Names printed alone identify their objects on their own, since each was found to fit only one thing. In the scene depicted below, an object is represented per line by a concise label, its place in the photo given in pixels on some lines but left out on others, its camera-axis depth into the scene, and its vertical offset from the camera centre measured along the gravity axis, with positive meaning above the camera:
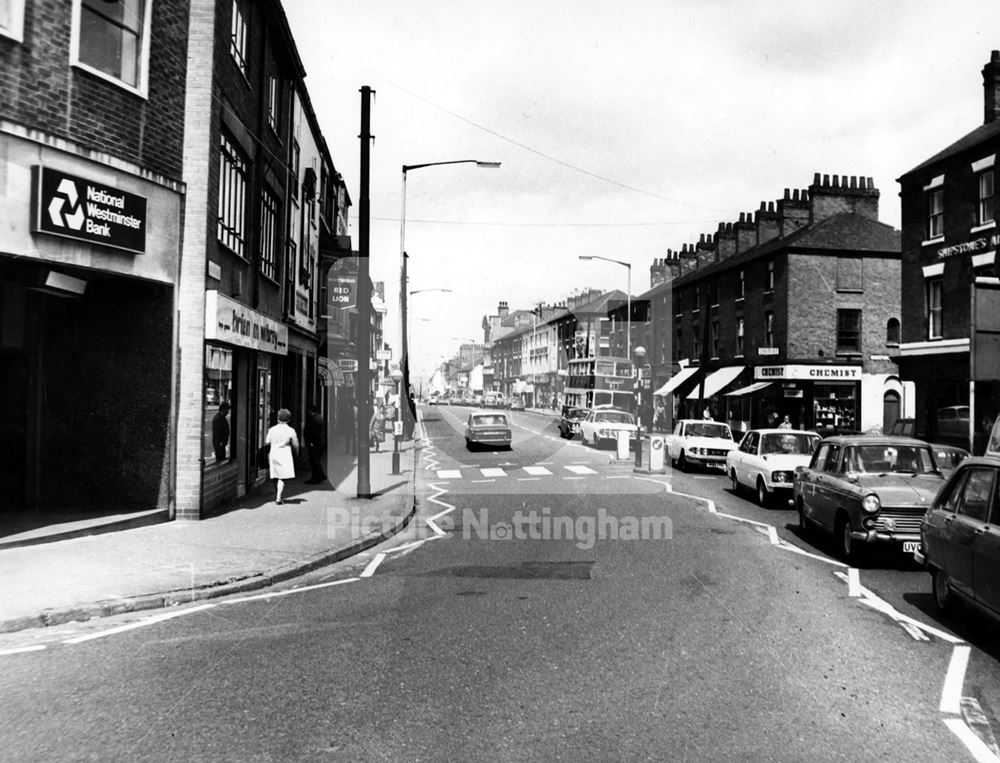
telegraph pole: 14.40 +1.57
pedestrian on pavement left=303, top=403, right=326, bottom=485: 18.08 -1.06
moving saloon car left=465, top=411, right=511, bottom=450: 31.03 -1.27
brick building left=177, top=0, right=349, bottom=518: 12.55 +3.06
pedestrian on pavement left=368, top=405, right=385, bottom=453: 30.51 -1.26
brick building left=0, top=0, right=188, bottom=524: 10.53 +1.47
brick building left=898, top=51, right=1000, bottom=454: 25.05 +4.55
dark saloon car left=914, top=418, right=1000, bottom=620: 6.33 -1.15
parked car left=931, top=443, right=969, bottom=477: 14.04 -0.93
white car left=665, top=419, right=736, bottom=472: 23.20 -1.28
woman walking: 14.46 -1.01
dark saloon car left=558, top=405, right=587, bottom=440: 40.75 -1.20
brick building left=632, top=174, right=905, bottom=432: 38.50 +4.12
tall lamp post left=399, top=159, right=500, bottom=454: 27.45 +3.79
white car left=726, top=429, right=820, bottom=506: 15.91 -1.22
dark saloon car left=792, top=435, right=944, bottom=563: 9.72 -1.13
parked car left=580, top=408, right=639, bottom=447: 32.94 -1.11
